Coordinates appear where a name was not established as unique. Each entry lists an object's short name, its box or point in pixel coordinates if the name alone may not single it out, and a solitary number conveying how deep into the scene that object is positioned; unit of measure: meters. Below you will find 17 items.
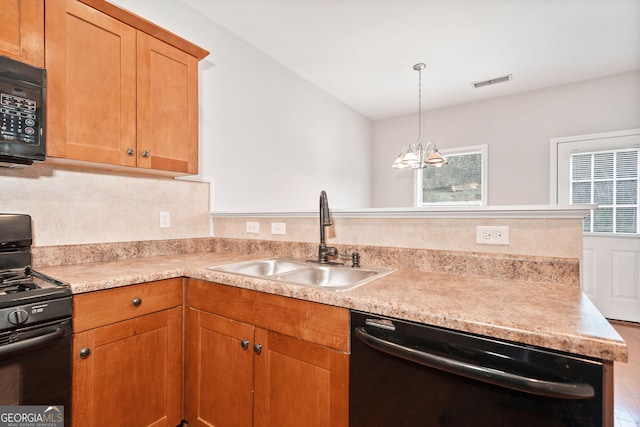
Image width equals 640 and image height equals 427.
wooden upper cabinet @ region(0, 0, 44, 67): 1.22
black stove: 0.99
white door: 3.31
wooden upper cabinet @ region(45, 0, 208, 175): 1.37
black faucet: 1.65
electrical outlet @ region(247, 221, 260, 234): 2.09
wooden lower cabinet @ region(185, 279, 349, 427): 1.05
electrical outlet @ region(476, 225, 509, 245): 1.29
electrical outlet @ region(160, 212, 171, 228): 2.03
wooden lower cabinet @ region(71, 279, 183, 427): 1.19
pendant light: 3.17
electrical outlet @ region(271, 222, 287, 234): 1.96
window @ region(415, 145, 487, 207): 4.37
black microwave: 1.19
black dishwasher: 0.69
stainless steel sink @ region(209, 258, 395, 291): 1.53
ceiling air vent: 3.61
